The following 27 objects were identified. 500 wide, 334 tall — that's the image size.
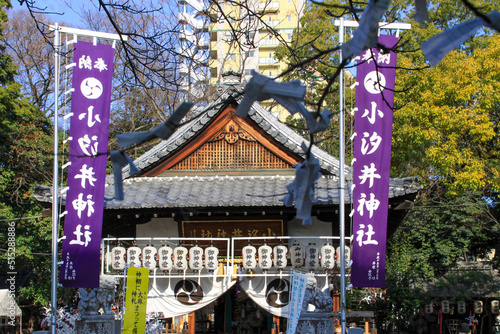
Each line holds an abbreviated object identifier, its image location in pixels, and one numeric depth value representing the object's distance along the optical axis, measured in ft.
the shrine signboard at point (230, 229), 40.88
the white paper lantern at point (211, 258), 37.81
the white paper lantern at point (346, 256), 37.99
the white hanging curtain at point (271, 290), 39.22
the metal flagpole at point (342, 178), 34.22
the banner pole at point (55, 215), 33.88
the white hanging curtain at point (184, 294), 39.68
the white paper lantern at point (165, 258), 37.83
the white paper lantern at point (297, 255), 37.35
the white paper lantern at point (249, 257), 37.70
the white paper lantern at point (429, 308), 76.57
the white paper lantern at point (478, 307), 75.82
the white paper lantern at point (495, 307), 76.33
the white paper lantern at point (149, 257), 37.91
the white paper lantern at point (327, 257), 37.35
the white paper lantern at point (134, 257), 37.99
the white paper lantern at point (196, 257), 37.70
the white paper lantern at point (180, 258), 37.91
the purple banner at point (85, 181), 35.68
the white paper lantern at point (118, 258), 37.93
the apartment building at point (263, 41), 83.15
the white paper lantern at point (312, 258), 37.58
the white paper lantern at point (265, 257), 37.63
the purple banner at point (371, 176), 35.65
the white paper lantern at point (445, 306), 75.06
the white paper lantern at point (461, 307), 74.86
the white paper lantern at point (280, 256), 37.63
